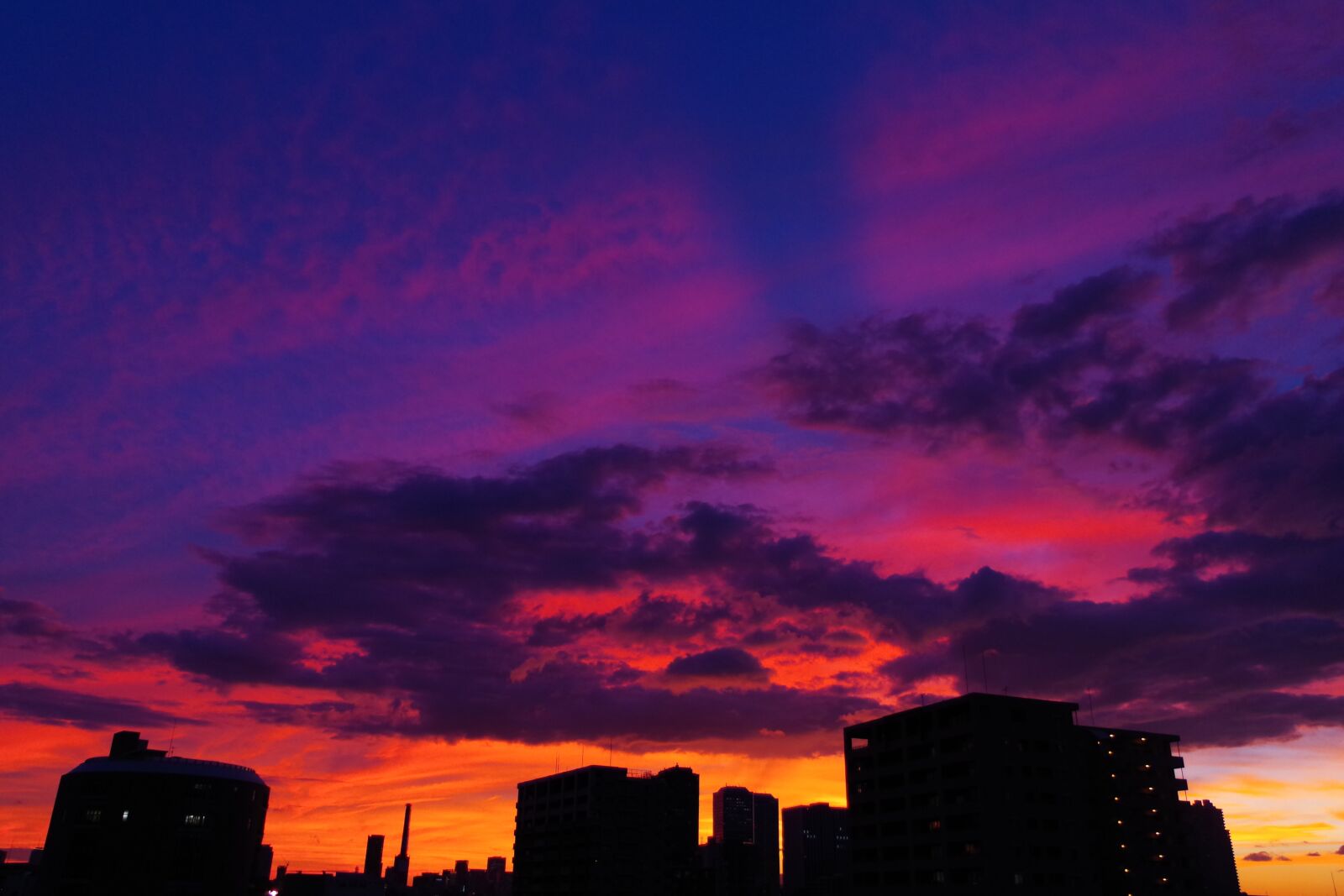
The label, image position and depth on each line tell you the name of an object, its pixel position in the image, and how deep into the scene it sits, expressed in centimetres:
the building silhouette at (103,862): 19350
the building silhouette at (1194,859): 17800
